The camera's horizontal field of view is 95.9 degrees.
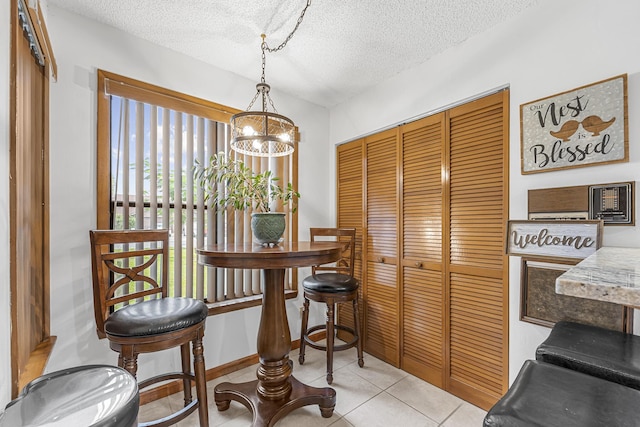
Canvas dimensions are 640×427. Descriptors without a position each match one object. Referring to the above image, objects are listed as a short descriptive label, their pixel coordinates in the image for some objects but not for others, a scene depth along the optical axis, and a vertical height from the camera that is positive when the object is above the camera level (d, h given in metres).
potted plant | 1.82 +0.17
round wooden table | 1.72 -1.06
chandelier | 1.74 +0.54
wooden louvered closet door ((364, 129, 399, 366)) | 2.55 -0.32
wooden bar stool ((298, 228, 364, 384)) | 2.25 -0.61
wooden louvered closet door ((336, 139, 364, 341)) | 2.89 +0.16
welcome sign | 1.41 -0.13
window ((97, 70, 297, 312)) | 1.94 +0.26
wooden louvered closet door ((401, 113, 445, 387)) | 2.22 -0.30
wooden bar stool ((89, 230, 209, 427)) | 1.33 -0.51
